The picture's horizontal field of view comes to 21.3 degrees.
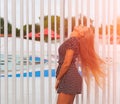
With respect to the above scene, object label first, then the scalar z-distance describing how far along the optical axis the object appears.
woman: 2.94
